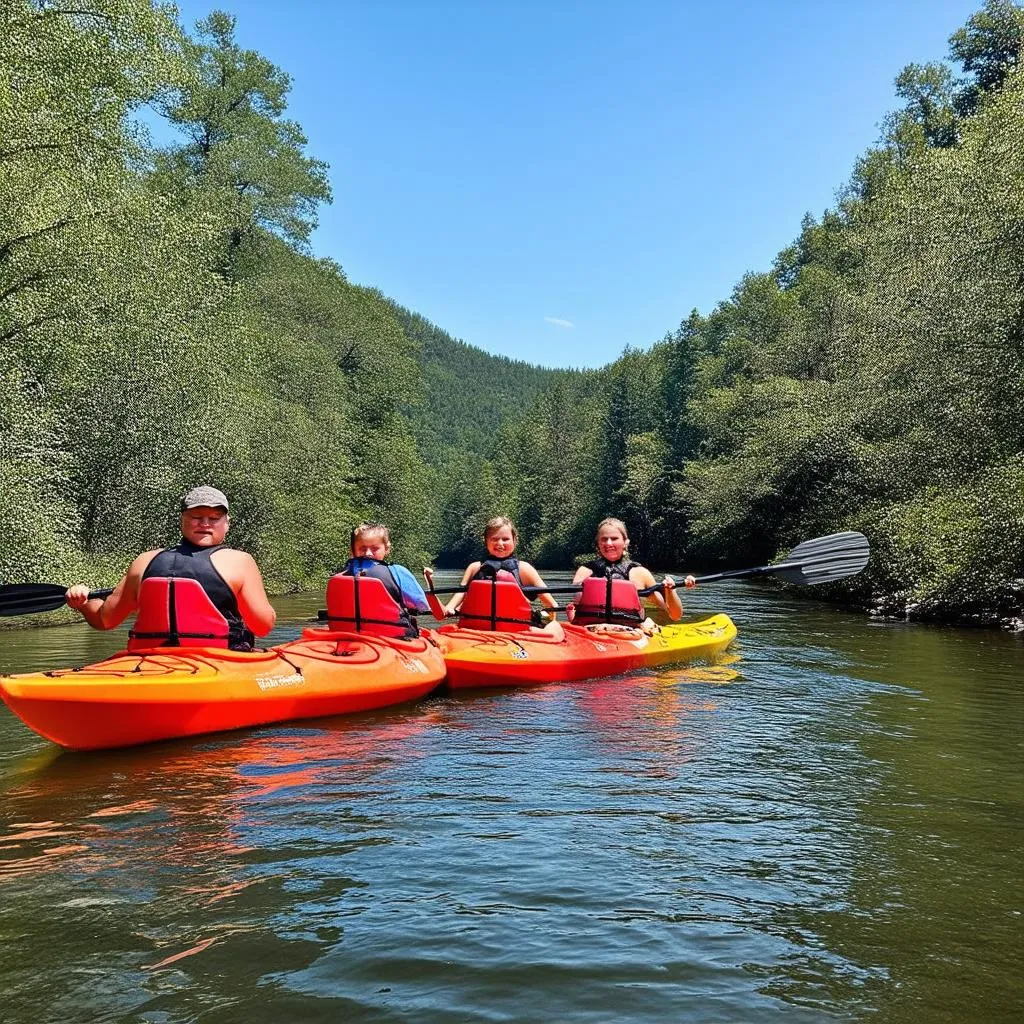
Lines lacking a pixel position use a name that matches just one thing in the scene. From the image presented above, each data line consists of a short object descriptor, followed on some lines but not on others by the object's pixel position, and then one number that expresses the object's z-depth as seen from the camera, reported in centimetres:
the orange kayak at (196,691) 526
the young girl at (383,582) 757
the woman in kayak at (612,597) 934
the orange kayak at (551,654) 796
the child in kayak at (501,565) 859
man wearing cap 575
